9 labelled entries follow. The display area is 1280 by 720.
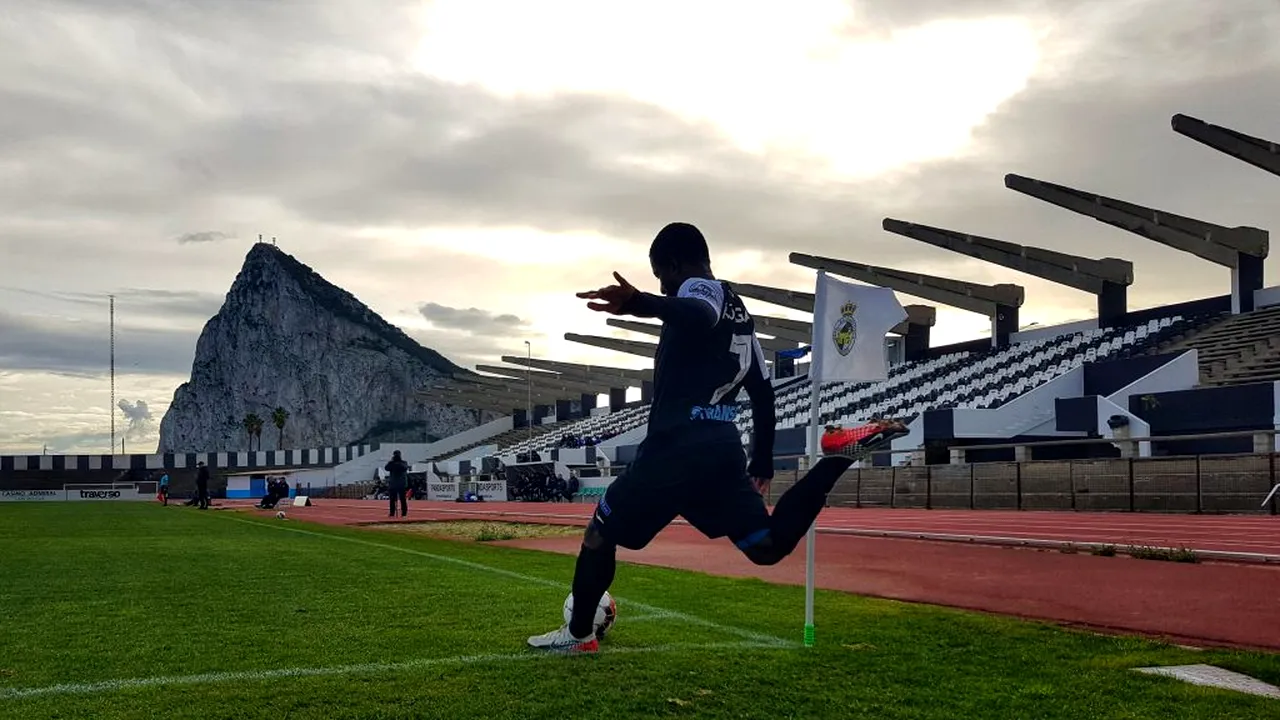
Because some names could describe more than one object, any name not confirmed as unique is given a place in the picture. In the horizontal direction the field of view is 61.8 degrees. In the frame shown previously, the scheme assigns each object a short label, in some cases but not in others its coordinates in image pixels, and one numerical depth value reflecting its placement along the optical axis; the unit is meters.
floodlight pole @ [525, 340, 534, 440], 70.54
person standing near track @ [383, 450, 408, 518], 26.33
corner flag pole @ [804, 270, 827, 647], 5.89
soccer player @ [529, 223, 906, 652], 5.27
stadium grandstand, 26.53
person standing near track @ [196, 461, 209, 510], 38.41
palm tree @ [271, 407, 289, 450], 135.88
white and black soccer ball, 5.80
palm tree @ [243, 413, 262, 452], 136.50
